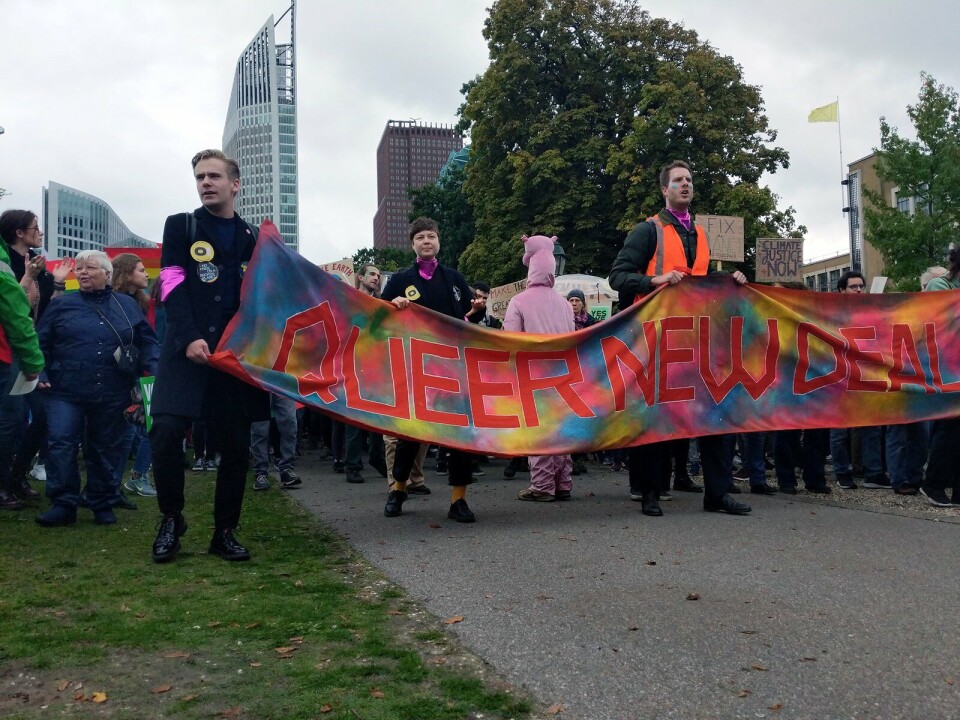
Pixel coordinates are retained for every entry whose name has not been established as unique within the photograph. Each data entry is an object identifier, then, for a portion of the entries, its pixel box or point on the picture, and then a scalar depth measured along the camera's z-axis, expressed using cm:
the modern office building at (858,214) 5731
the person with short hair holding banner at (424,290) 706
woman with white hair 673
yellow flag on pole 4069
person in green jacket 588
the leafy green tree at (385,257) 7056
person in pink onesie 829
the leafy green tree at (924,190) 3344
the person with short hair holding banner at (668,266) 703
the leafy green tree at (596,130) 3312
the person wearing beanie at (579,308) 1146
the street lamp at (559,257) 1845
